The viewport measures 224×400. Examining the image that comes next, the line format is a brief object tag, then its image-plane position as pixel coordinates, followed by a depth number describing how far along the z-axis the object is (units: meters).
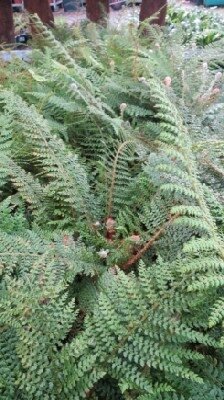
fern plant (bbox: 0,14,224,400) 1.19
